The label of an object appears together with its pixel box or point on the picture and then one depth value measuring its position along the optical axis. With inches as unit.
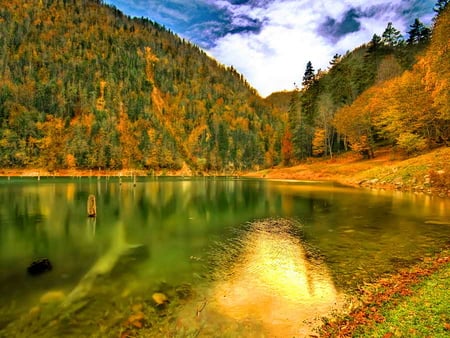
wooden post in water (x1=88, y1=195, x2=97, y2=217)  997.8
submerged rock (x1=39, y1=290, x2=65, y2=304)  370.4
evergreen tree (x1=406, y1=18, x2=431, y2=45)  3774.6
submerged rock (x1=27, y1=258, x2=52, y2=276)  467.3
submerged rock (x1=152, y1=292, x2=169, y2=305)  360.5
